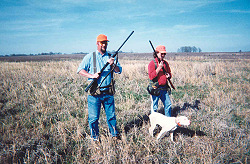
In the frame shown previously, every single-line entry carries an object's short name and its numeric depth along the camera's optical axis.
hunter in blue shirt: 2.68
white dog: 2.62
